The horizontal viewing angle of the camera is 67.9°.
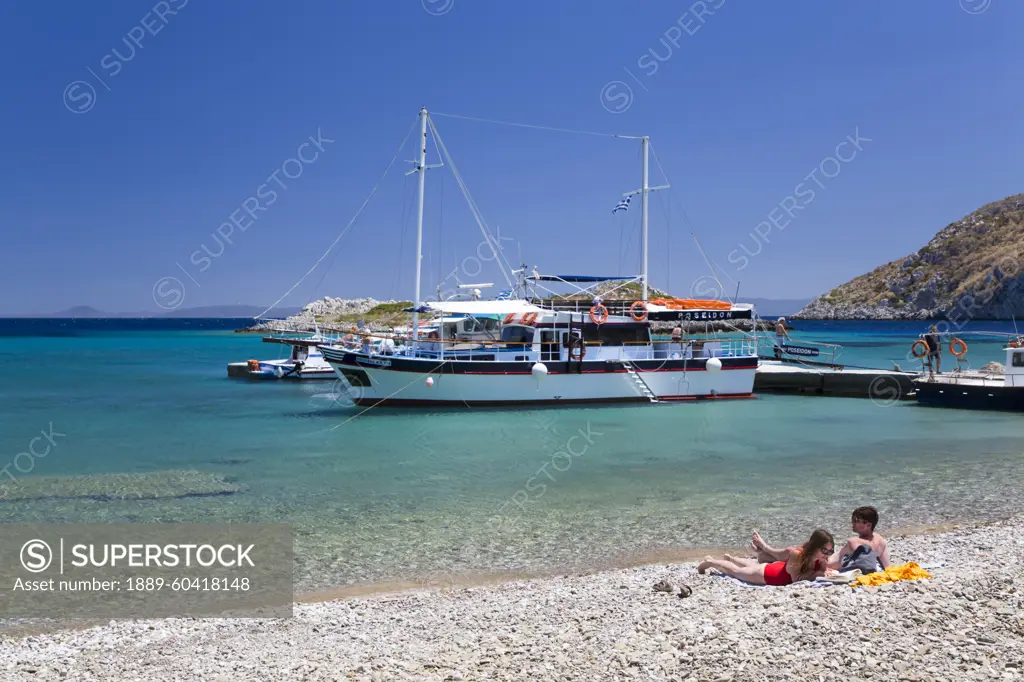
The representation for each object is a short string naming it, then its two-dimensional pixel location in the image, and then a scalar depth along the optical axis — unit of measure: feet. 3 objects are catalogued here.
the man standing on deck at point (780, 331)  129.72
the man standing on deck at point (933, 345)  103.42
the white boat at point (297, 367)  142.72
